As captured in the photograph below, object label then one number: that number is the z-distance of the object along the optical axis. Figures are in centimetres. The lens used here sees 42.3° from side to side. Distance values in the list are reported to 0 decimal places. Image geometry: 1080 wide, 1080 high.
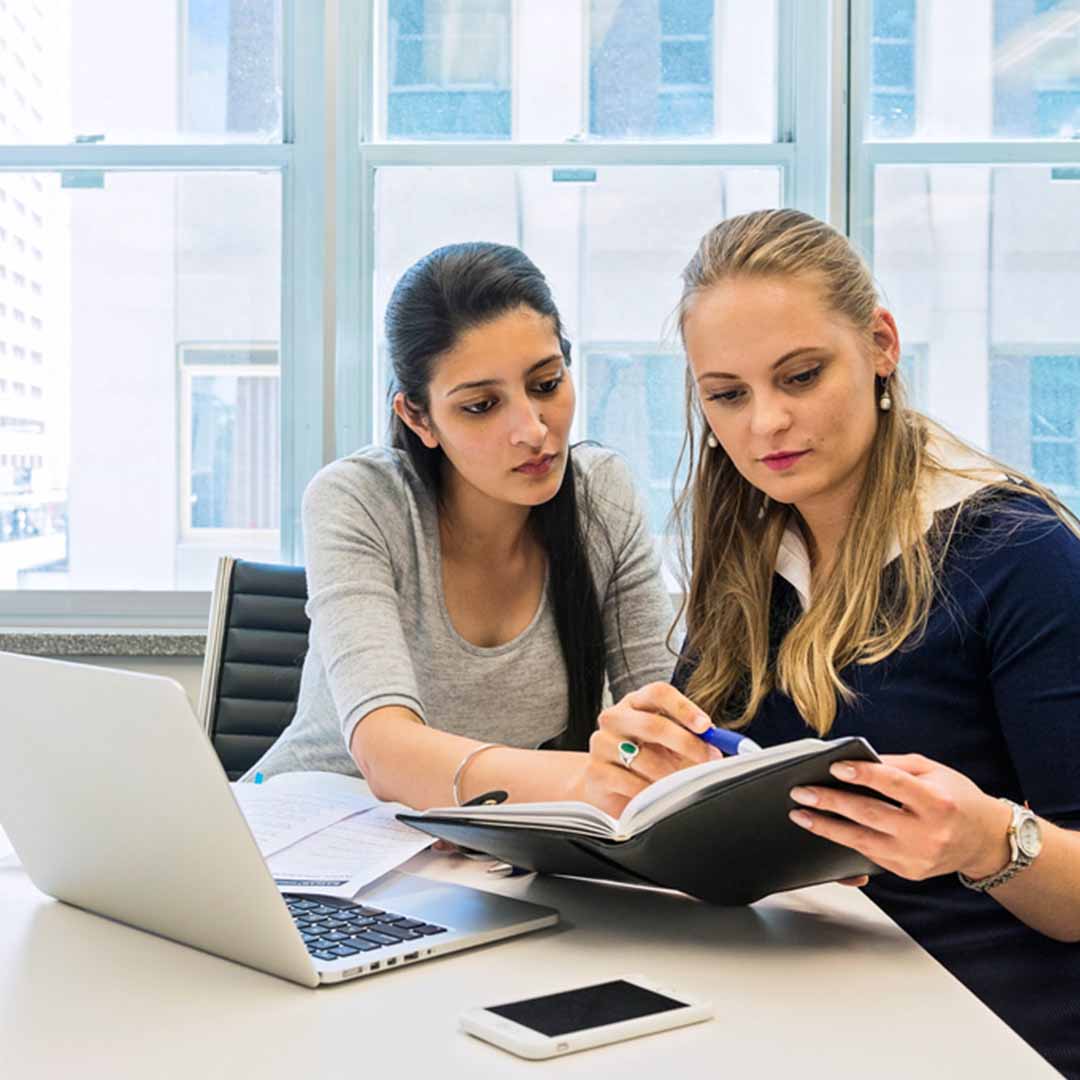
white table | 72
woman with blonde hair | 100
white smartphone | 73
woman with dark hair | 167
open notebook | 85
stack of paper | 106
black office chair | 215
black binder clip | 115
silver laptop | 83
